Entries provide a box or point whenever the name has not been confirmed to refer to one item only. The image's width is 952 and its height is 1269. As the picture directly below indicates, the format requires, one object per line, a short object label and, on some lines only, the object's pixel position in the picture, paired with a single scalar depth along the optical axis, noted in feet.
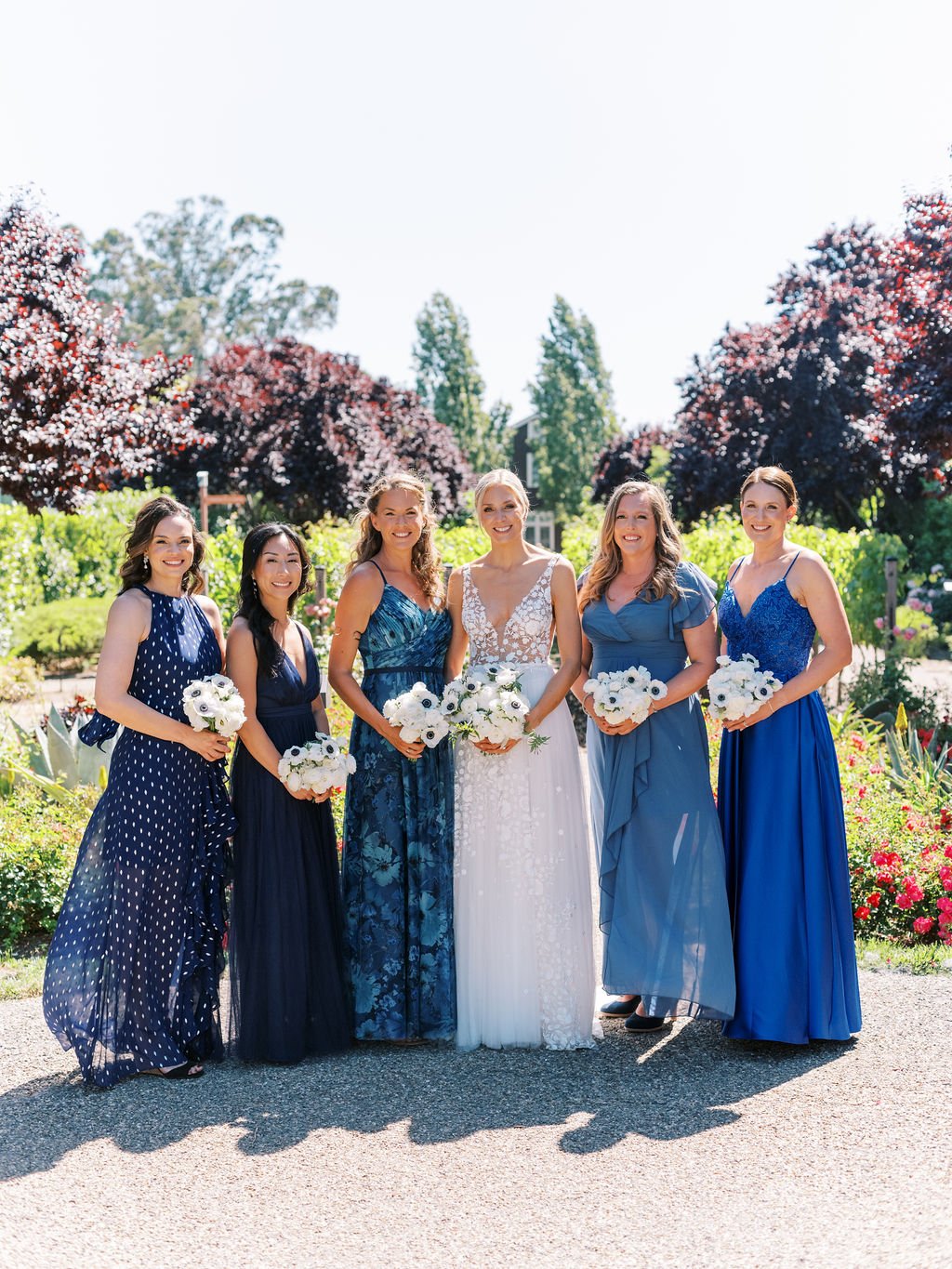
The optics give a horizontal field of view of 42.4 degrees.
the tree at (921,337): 29.25
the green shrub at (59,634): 56.44
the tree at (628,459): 89.45
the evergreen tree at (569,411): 139.44
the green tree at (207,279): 204.03
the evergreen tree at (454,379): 138.92
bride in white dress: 15.78
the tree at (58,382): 34.45
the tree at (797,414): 68.90
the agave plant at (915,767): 23.37
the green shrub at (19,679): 46.47
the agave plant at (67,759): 24.49
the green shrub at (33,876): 20.99
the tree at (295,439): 76.64
